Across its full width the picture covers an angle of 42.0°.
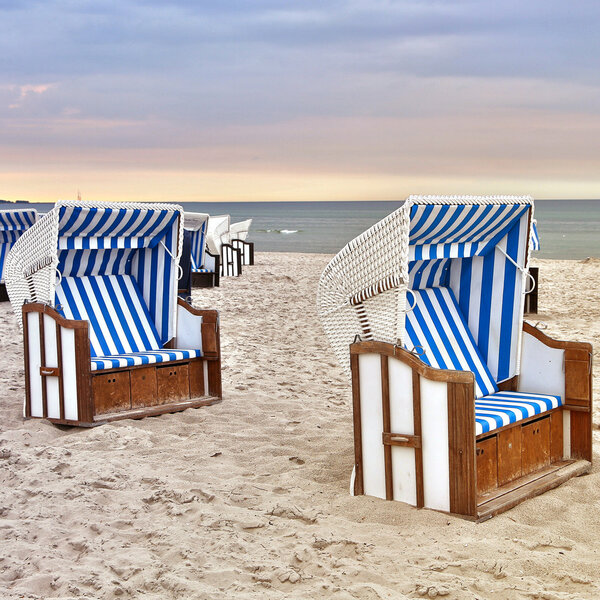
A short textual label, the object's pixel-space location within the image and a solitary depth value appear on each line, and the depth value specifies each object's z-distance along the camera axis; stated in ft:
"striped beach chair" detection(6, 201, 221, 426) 18.62
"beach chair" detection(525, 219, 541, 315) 38.14
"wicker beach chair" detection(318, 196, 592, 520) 12.55
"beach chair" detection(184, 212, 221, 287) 49.19
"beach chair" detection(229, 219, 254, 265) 67.05
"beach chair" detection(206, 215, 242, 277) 57.57
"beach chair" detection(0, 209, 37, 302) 39.88
